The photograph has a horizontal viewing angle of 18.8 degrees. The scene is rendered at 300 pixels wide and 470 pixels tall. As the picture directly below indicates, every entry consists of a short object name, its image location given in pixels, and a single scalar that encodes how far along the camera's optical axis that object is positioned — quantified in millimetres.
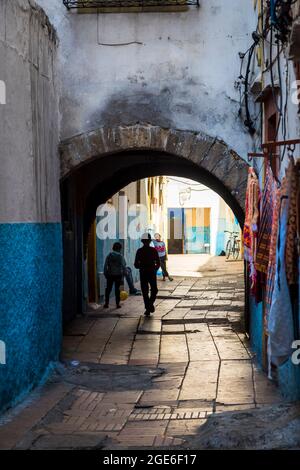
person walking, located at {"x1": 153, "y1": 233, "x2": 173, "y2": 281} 24125
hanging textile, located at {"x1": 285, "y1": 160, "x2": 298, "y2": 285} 7000
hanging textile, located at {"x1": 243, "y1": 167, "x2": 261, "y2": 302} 9555
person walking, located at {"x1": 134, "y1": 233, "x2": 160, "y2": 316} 15859
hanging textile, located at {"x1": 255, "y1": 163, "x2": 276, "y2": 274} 8664
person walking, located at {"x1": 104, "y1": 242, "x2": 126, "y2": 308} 16547
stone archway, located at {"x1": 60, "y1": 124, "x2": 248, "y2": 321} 11180
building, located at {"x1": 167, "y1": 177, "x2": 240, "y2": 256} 44906
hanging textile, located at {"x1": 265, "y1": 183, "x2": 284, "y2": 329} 7542
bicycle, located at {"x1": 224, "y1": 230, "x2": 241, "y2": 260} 39688
